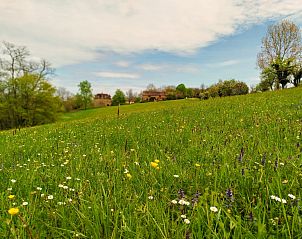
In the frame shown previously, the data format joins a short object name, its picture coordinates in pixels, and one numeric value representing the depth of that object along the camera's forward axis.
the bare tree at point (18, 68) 48.88
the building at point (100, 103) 113.75
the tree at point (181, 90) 94.59
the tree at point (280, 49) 49.93
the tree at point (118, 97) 115.69
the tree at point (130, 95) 125.61
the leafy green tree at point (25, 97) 50.78
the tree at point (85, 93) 100.81
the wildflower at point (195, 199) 2.04
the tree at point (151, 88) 161.75
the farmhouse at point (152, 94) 143.38
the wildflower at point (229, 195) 2.07
